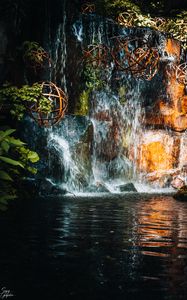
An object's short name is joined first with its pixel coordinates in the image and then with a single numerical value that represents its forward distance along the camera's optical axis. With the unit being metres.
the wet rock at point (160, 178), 18.09
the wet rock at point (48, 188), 11.95
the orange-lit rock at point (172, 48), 18.30
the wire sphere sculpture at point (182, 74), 18.09
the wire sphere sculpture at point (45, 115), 12.12
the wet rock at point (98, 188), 14.03
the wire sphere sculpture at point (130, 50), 17.45
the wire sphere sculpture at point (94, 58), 14.54
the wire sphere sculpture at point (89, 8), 18.63
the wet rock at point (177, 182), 17.90
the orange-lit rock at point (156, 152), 18.58
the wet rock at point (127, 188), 14.93
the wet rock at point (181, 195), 11.58
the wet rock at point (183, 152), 19.16
